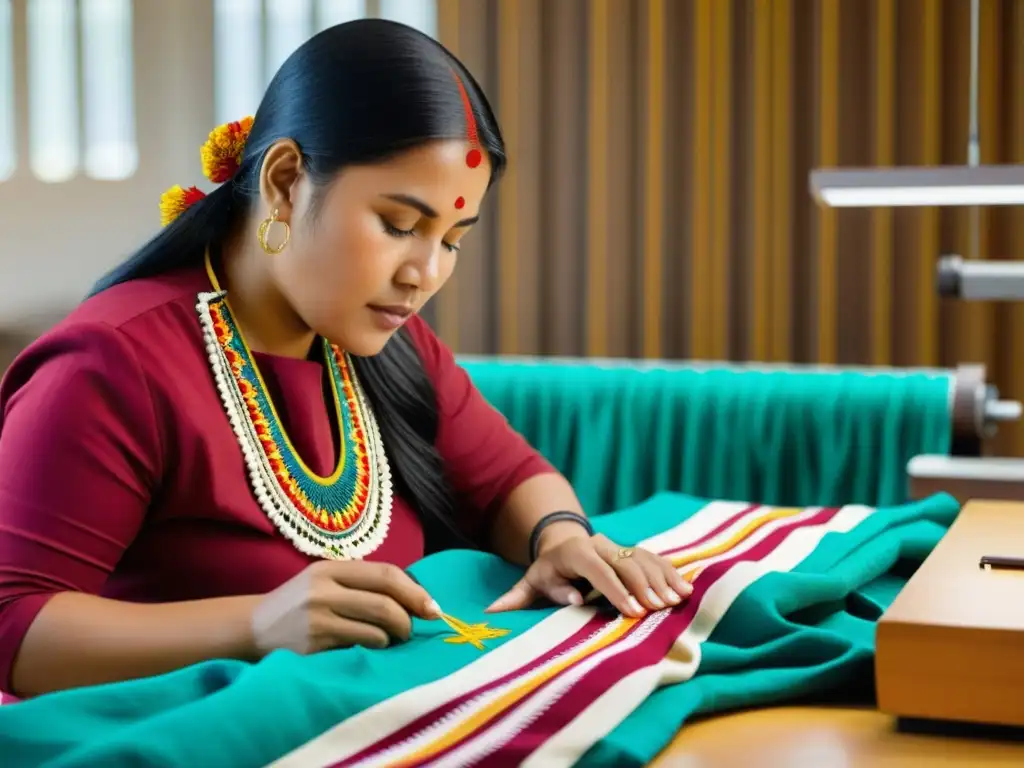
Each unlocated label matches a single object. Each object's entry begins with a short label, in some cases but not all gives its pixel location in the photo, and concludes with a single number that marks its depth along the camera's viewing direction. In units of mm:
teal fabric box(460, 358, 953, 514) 2318
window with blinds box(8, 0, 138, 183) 3811
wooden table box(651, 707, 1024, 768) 802
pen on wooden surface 1079
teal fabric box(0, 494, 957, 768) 739
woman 1023
